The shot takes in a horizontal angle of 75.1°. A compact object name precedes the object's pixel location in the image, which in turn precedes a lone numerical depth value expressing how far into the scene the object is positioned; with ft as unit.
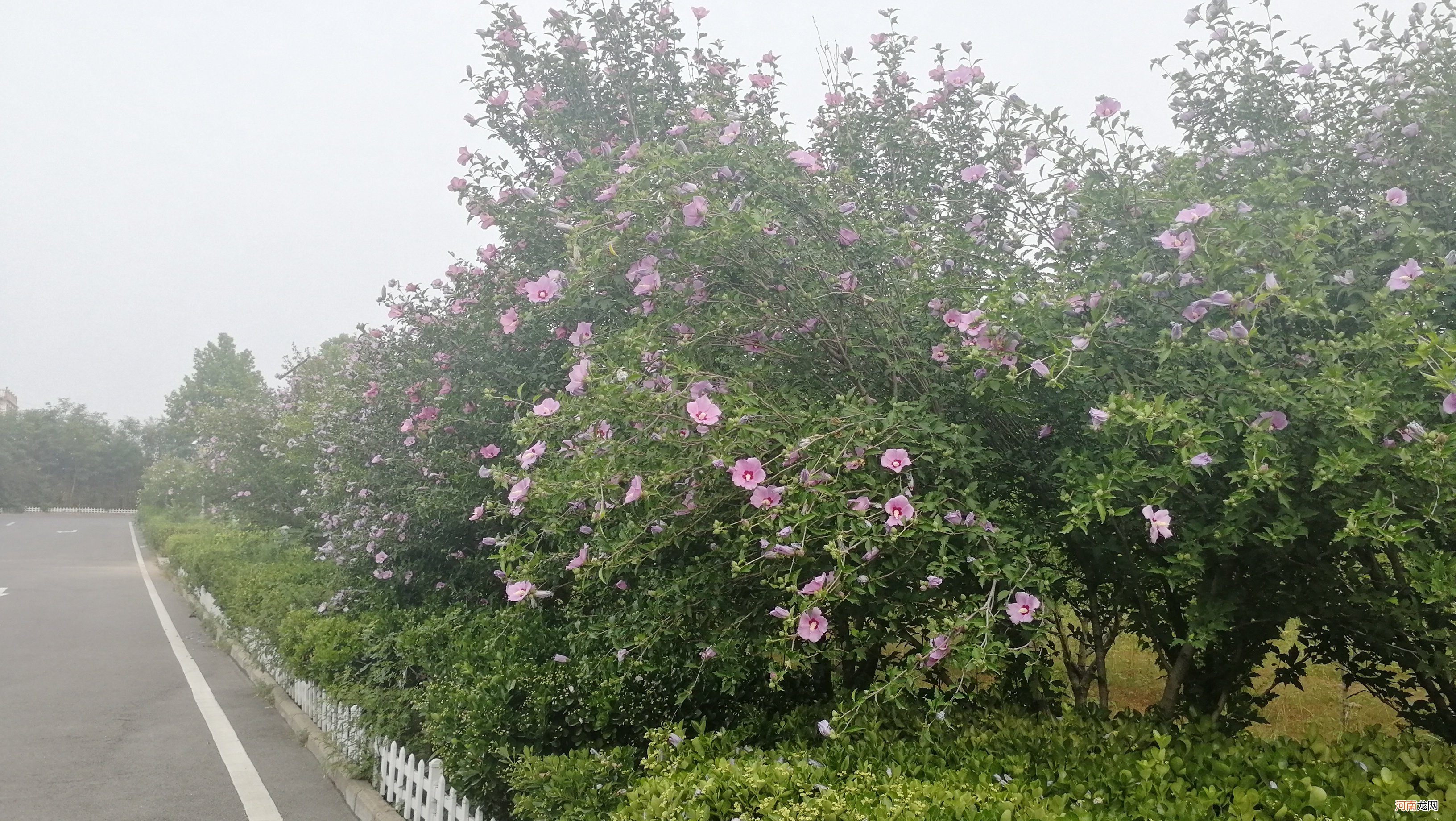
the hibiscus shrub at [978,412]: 9.14
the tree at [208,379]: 151.74
